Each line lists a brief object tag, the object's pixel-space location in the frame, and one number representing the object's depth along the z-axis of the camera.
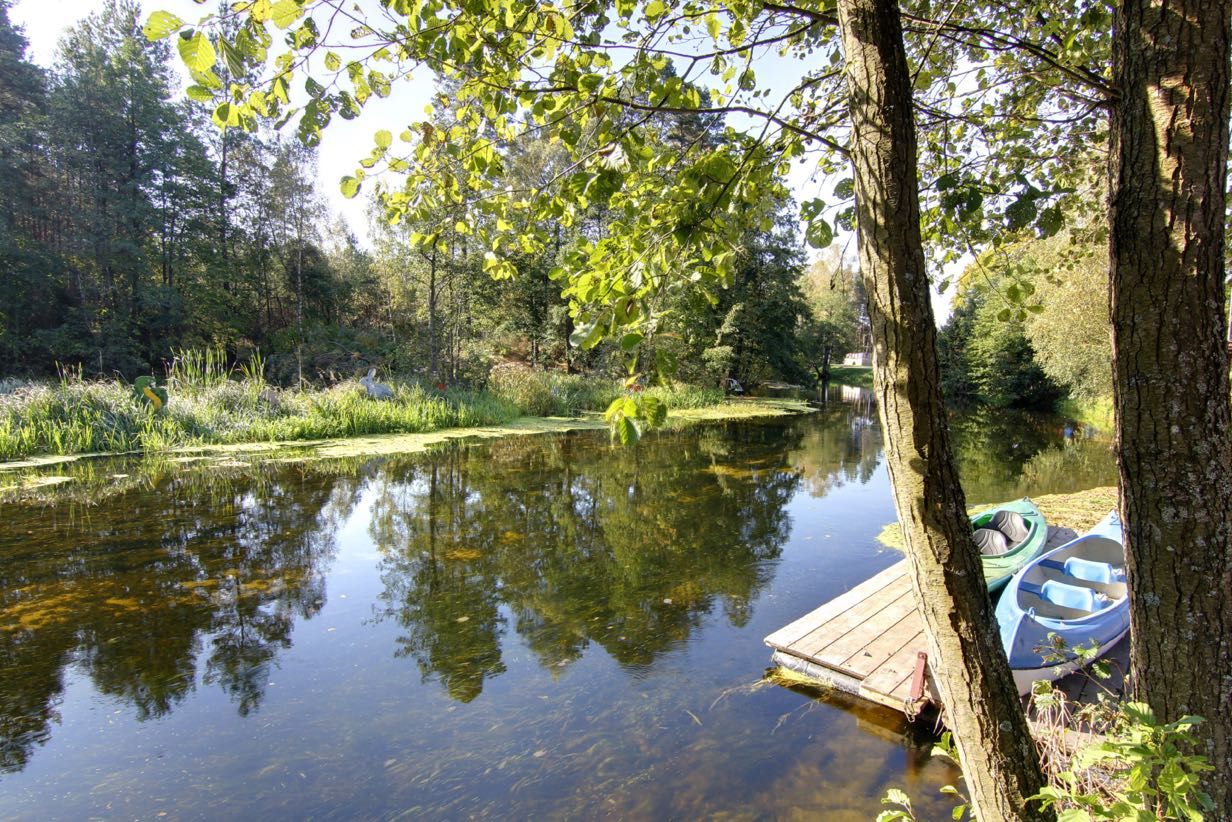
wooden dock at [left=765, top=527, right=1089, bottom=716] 3.91
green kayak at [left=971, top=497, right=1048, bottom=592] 5.19
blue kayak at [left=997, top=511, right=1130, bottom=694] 3.68
